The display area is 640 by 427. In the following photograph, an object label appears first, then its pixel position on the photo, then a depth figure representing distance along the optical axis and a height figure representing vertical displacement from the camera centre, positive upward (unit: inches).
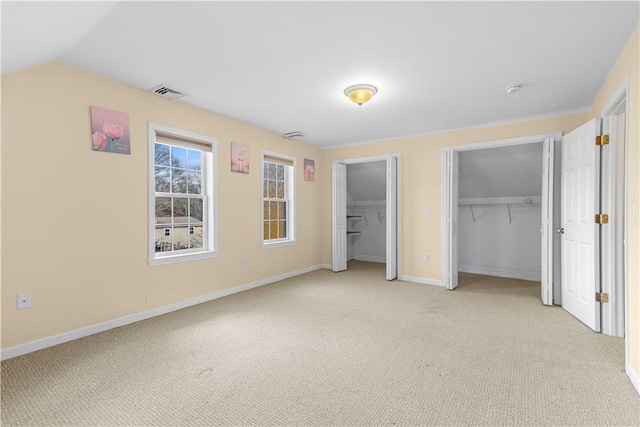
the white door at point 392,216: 202.4 -3.4
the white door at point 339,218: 227.6 -5.1
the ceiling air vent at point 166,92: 124.2 +50.3
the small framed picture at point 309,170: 223.8 +30.5
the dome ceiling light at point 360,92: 123.0 +48.0
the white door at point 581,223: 117.1 -5.7
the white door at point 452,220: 180.2 -5.8
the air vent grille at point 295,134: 195.0 +49.9
